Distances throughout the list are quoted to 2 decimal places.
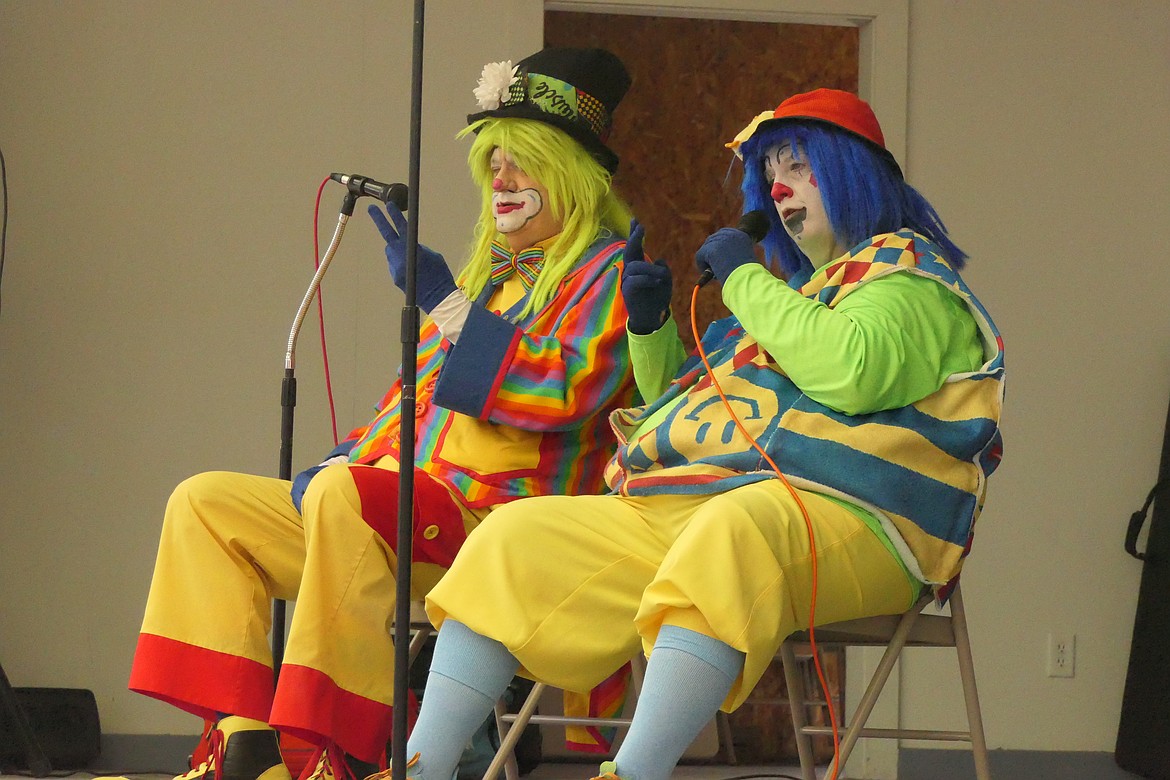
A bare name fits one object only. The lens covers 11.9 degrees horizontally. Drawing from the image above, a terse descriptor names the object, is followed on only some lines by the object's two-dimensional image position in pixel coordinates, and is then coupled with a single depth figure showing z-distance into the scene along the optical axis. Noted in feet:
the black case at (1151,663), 36.26
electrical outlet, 36.90
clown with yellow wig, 32.02
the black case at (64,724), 35.90
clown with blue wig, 30.57
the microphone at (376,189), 31.31
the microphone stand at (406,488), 29.80
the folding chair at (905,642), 31.57
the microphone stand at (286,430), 33.10
